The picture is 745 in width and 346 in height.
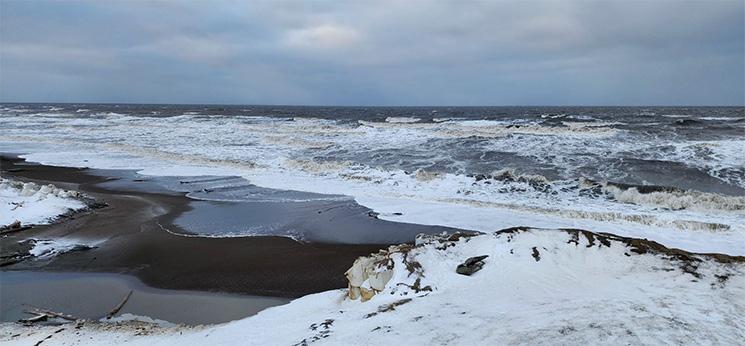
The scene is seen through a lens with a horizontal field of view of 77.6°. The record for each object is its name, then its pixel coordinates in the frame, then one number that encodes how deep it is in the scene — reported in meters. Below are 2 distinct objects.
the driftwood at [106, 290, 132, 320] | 5.76
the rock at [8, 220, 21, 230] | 9.06
